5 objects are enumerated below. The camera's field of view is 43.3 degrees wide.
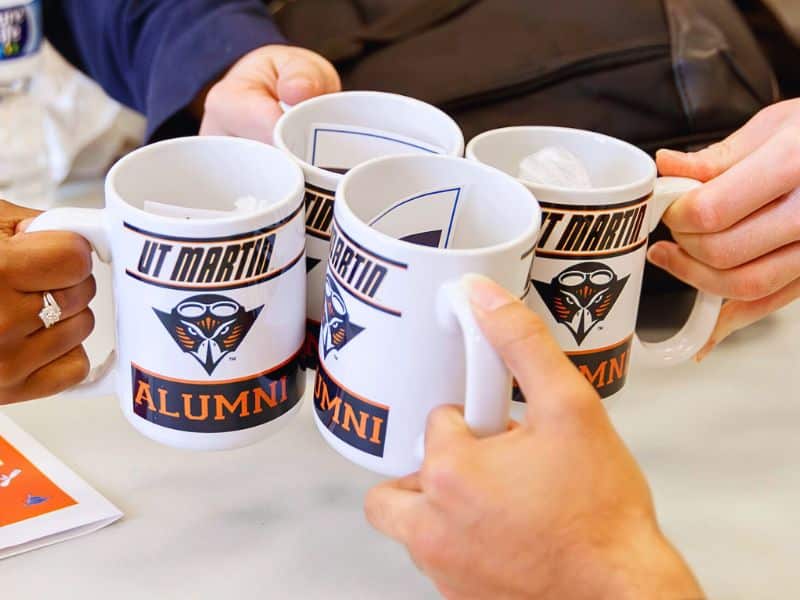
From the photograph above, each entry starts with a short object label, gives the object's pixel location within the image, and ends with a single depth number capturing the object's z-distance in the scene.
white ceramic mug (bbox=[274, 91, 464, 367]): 0.60
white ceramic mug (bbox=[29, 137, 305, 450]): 0.49
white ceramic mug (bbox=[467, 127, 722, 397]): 0.54
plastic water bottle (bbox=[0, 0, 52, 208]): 1.04
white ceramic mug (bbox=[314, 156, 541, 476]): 0.46
